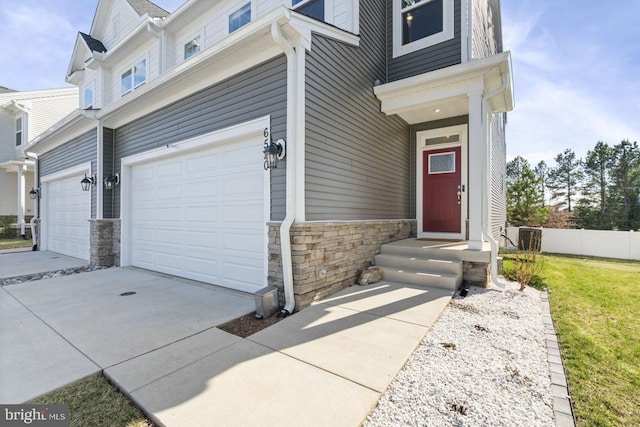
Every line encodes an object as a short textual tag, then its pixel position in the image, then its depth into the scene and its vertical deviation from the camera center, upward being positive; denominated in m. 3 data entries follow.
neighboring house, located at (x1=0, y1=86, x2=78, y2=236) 13.66 +4.25
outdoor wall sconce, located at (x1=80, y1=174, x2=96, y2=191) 7.26 +0.78
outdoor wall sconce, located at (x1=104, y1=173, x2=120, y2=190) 6.99 +0.80
